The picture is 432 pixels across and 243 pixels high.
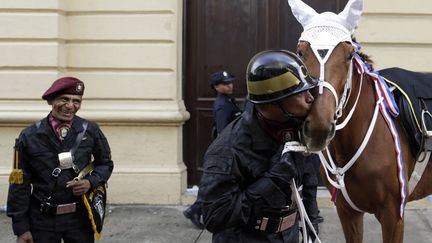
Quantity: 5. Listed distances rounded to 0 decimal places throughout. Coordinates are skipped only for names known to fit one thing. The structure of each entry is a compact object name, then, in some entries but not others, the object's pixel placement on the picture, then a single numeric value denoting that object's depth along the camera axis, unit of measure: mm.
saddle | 3822
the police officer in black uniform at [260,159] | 2162
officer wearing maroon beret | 3566
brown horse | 3283
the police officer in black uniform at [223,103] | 6441
